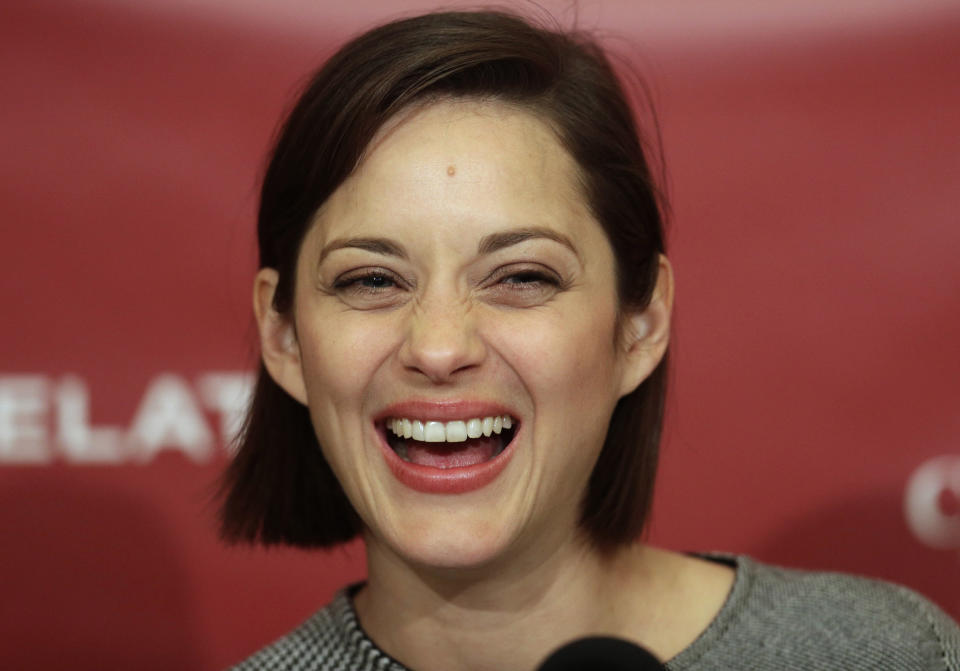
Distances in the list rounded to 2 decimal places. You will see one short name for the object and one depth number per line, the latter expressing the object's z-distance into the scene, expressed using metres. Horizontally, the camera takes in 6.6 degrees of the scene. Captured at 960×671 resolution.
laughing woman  3.28
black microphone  3.10
